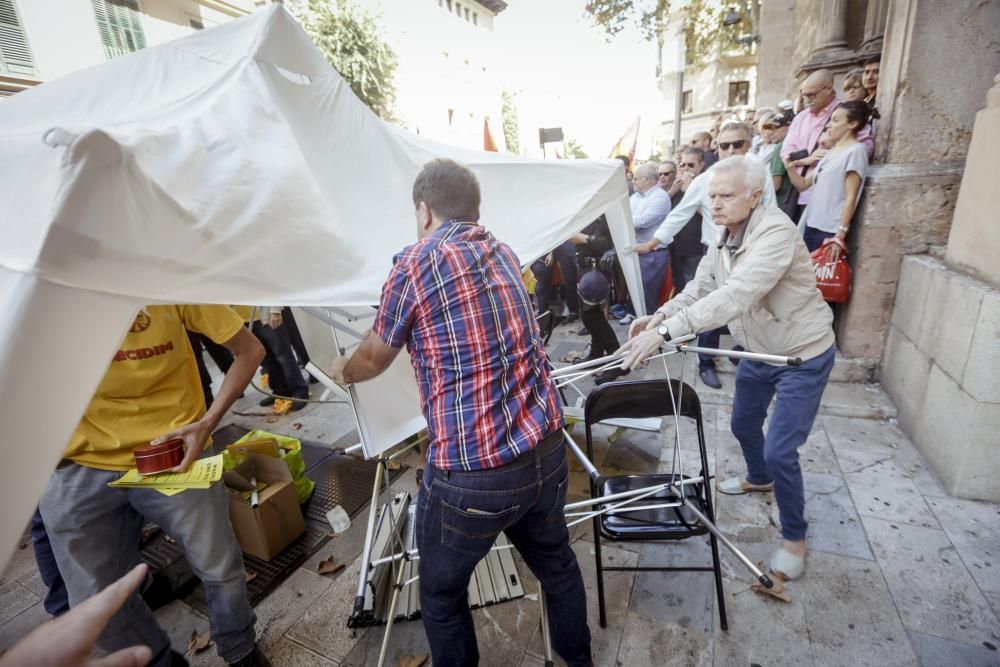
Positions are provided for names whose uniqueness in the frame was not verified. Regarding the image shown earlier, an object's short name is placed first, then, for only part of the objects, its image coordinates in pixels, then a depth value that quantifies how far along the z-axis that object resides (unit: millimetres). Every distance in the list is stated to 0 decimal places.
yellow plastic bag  3422
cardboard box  2896
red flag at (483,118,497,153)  5887
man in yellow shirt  1758
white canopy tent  947
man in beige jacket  2178
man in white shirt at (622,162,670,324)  5469
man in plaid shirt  1533
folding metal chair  2225
